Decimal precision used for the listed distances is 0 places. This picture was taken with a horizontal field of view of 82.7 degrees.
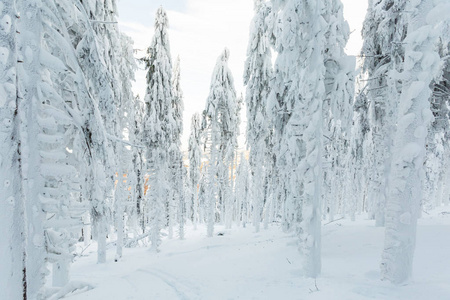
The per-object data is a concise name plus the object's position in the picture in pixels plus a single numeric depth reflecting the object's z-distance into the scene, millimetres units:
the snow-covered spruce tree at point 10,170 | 2762
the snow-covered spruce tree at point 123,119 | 14205
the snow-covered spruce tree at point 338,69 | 7020
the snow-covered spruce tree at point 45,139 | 3529
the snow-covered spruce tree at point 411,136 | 5031
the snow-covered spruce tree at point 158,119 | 16266
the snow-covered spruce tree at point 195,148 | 28188
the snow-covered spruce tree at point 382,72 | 10438
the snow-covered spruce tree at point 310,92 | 6391
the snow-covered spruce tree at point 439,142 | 11344
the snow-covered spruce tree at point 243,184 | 33791
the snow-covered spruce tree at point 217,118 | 18438
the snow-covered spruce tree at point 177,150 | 19156
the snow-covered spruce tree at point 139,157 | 17062
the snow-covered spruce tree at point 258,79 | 17062
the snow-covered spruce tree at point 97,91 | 4301
